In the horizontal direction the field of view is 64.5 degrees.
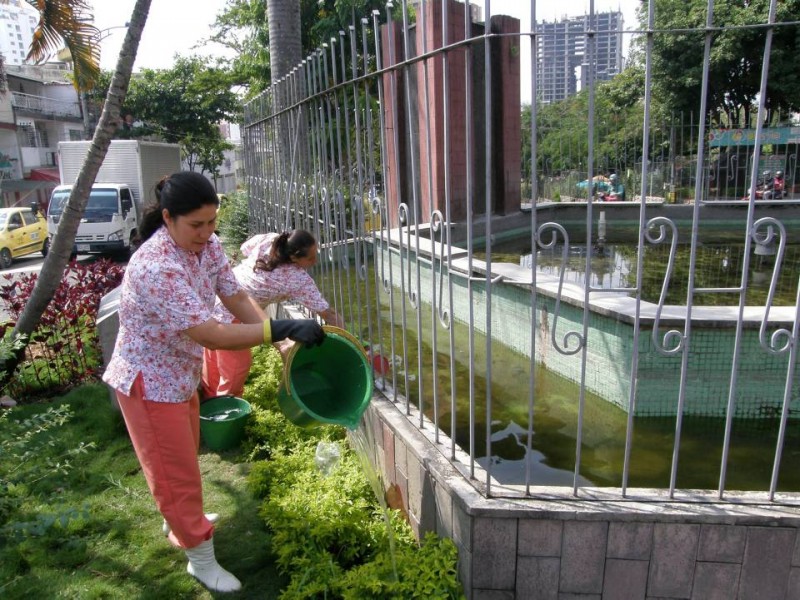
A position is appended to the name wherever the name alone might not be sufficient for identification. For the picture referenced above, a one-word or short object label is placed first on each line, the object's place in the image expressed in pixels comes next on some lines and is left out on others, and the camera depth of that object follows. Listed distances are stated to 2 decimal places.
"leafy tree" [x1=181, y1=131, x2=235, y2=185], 30.27
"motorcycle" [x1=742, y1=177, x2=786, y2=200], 11.88
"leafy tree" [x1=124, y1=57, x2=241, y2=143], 26.86
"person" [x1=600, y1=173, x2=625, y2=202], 12.84
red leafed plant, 5.01
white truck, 14.69
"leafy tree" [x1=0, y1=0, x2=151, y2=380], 4.89
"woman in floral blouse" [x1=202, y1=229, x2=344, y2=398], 3.62
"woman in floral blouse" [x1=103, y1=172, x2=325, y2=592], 2.29
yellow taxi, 14.83
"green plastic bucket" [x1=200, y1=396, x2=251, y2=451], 3.77
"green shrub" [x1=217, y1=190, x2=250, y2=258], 10.12
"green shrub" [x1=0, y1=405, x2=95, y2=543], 2.38
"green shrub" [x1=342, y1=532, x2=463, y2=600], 2.27
